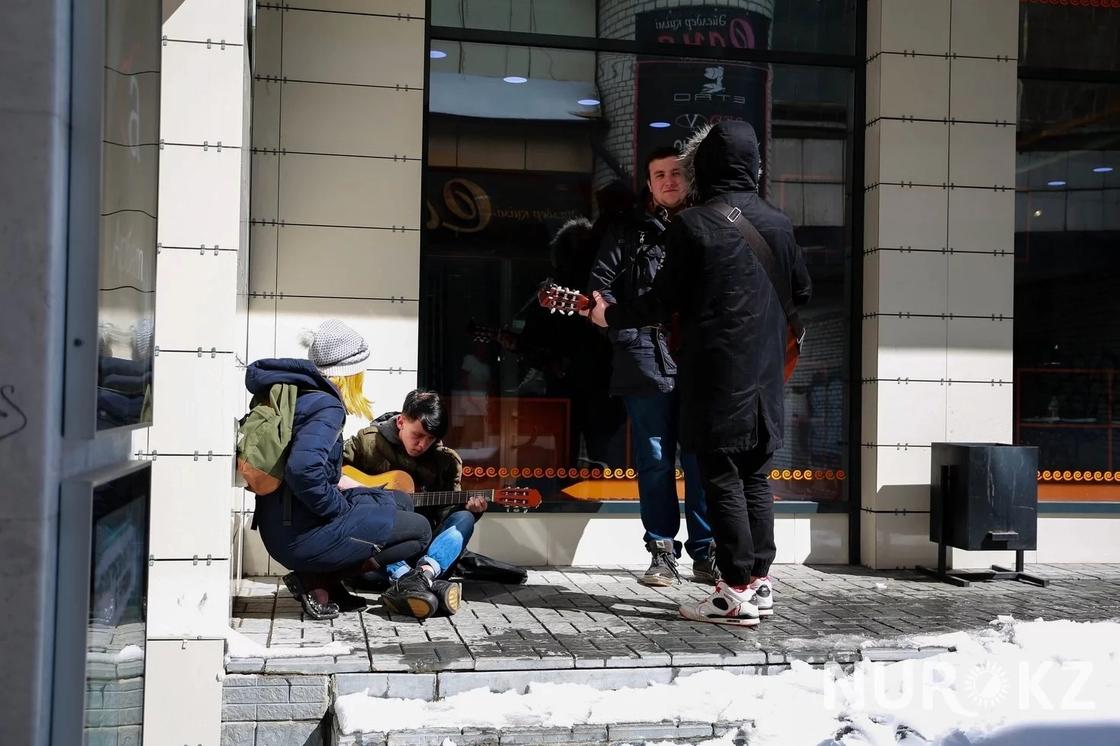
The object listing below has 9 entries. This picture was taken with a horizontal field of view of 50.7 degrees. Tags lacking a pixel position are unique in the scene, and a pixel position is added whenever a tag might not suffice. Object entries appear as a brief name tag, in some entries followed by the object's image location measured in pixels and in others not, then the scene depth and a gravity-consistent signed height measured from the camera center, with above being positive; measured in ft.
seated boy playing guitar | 18.66 -1.25
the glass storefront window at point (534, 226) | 23.00 +3.23
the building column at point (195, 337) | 15.30 +0.61
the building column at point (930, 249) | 23.86 +3.06
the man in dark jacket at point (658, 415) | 21.30 -0.41
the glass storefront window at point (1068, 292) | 25.09 +2.32
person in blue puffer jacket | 16.06 -1.81
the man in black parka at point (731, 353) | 16.93 +0.60
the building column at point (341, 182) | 21.75 +3.81
